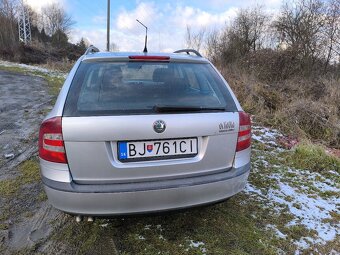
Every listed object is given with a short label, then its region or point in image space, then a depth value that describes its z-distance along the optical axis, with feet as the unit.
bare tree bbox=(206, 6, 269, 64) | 66.24
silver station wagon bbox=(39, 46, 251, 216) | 7.50
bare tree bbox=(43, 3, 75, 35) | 220.64
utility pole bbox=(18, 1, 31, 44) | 108.82
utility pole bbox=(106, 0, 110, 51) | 87.93
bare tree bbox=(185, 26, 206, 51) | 68.69
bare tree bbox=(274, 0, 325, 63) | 55.93
